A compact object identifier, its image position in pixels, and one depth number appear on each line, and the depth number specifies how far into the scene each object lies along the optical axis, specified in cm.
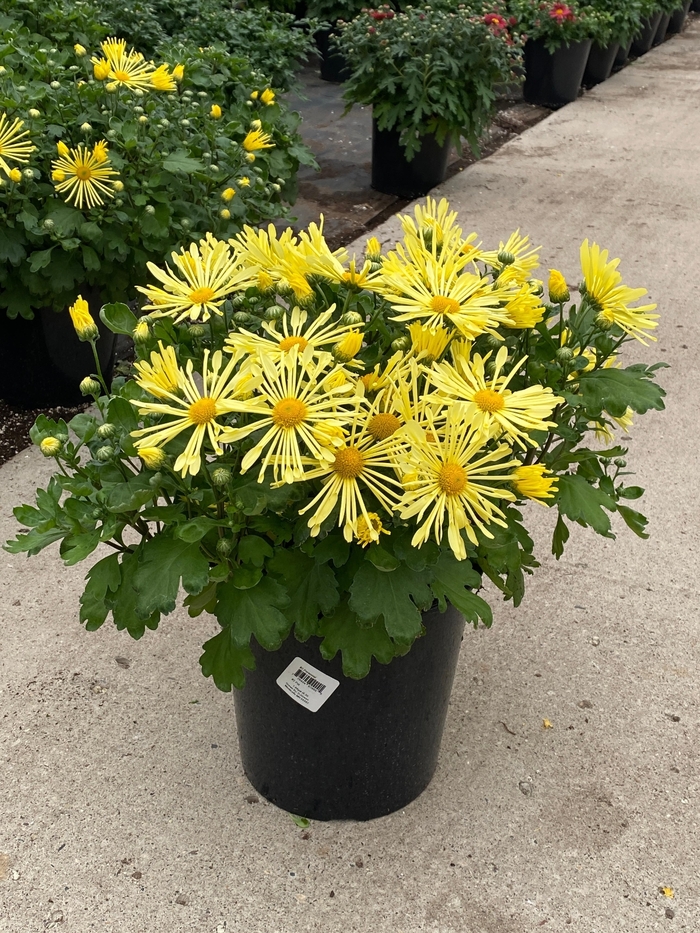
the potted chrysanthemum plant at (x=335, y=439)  112
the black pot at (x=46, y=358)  295
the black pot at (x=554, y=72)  722
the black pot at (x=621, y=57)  899
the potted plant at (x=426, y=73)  478
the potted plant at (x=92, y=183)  257
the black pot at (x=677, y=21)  1109
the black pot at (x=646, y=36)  949
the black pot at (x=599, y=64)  814
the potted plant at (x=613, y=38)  767
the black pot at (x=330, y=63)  752
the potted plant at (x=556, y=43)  699
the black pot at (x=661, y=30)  1028
